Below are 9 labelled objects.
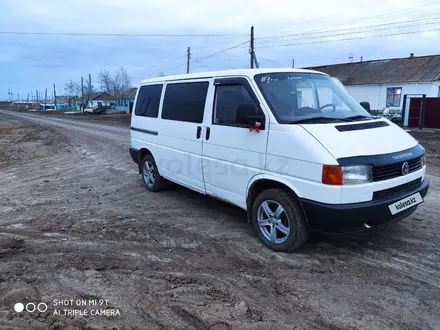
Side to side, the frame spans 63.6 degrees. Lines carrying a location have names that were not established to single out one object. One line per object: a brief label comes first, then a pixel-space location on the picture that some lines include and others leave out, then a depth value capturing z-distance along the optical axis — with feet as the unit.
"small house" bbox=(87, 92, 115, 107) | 277.03
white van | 11.60
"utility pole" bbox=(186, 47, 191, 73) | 149.32
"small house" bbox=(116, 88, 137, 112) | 198.98
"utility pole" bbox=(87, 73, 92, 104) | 270.18
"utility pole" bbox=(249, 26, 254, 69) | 99.50
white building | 99.55
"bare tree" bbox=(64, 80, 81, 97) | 325.83
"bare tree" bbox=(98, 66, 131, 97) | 286.87
